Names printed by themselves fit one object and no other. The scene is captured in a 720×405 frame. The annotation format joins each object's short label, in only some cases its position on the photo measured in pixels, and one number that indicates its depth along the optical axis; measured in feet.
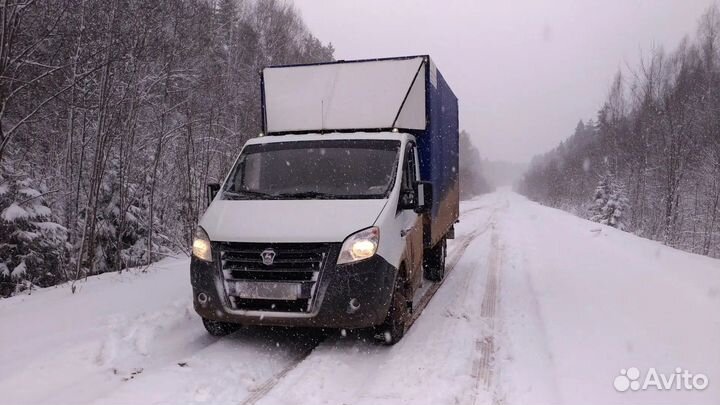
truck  14.69
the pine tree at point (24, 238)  34.60
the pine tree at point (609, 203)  116.78
